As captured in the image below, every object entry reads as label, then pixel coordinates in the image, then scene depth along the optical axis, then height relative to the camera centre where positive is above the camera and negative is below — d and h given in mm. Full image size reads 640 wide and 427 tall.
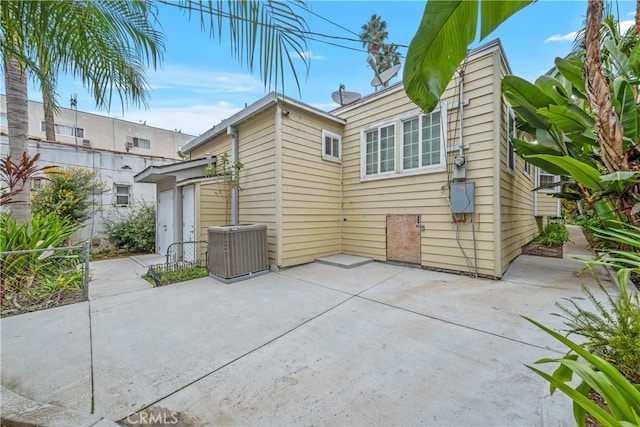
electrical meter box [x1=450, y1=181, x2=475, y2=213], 4750 +273
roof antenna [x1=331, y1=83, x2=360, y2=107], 7535 +3429
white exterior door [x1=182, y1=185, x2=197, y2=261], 6762 -266
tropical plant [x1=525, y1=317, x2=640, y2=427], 853 -642
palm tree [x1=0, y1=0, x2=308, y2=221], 1169 +1245
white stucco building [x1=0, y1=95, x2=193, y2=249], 8672 +2056
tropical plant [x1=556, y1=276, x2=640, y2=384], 1374 -745
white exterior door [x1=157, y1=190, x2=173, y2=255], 8156 -318
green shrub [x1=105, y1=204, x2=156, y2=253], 8898 -710
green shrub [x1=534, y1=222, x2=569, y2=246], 7152 -740
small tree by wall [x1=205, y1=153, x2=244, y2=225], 6539 +921
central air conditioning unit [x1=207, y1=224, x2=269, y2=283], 4891 -827
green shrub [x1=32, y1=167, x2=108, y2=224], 7492 +466
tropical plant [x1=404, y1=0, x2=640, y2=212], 1276 +965
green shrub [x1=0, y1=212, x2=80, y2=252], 3834 -379
